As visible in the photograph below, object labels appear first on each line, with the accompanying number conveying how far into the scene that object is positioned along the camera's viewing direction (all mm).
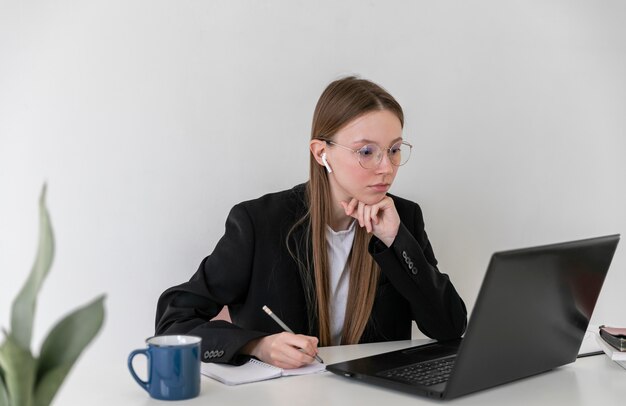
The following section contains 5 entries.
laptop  1308
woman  1962
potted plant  687
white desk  1359
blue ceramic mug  1321
